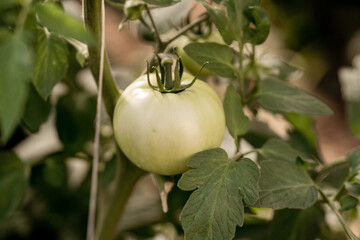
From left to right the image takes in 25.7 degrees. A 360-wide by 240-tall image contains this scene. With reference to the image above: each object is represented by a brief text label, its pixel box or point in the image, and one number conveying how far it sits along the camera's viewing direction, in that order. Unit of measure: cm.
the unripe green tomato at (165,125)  48
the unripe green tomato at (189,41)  58
